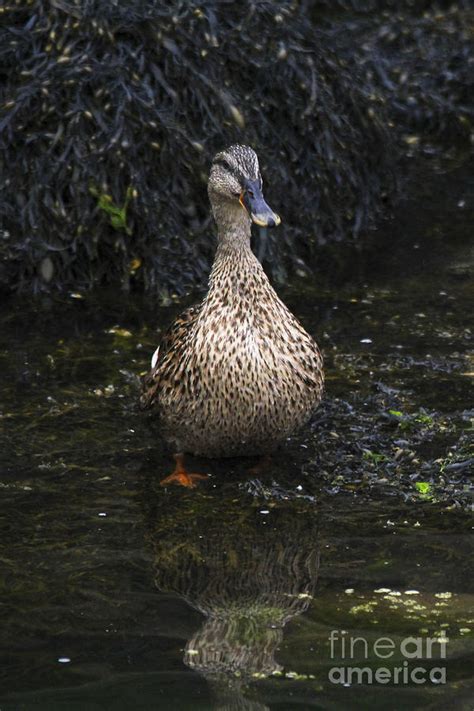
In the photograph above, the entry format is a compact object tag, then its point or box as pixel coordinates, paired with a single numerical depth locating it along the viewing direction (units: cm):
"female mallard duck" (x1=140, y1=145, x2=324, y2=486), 1166
